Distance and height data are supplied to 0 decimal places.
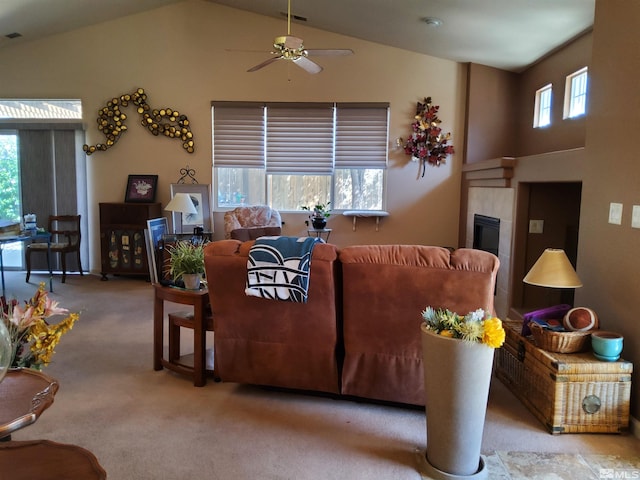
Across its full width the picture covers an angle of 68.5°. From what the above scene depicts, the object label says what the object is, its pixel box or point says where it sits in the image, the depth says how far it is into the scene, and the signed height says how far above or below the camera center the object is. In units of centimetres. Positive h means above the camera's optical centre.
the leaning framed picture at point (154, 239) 436 -46
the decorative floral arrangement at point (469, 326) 198 -55
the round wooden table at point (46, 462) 124 -75
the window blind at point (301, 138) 640 +78
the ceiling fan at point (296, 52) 373 +119
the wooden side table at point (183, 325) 303 -92
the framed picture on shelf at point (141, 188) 648 +5
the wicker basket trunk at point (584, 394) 248 -102
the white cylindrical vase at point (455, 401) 201 -89
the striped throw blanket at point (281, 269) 256 -41
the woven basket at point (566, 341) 262 -79
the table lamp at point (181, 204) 556 -13
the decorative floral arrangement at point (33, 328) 148 -46
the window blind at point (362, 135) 636 +83
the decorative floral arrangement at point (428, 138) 627 +80
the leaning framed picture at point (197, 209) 644 -23
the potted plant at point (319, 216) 619 -27
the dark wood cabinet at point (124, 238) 621 -60
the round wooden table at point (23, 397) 129 -62
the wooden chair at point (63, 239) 589 -66
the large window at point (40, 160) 643 +42
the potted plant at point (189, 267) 316 -50
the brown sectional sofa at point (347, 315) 245 -68
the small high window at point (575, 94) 446 +104
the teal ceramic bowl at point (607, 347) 250 -78
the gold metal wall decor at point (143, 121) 640 +97
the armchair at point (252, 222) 571 -35
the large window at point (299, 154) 638 +57
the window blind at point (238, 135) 644 +81
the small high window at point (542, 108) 524 +106
